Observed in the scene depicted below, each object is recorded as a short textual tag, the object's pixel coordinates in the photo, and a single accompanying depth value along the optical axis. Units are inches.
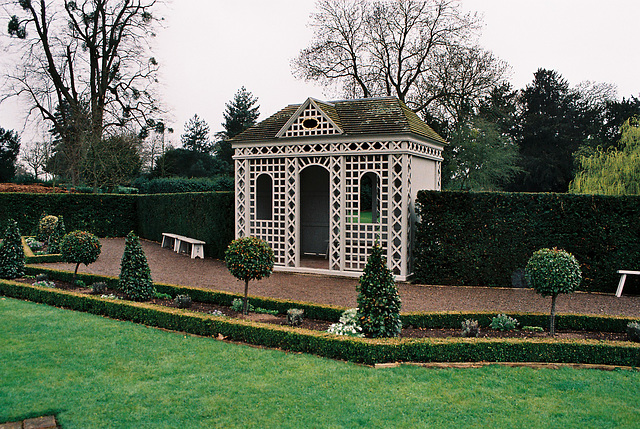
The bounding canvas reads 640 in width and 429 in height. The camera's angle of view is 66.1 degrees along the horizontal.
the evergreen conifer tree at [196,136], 1932.8
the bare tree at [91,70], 1178.6
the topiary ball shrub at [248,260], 337.4
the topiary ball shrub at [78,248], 431.8
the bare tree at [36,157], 1389.0
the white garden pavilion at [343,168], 507.8
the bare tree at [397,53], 1174.3
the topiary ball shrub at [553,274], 293.0
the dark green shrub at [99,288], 417.1
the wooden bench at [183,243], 685.9
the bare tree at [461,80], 1166.3
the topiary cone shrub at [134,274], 383.2
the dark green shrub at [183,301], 368.5
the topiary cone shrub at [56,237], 669.9
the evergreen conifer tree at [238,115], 1848.3
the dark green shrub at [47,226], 748.6
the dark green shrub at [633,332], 286.7
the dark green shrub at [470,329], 299.7
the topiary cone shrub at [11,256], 473.4
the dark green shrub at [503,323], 319.0
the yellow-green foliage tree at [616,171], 776.9
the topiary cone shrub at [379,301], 280.2
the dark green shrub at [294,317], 321.7
